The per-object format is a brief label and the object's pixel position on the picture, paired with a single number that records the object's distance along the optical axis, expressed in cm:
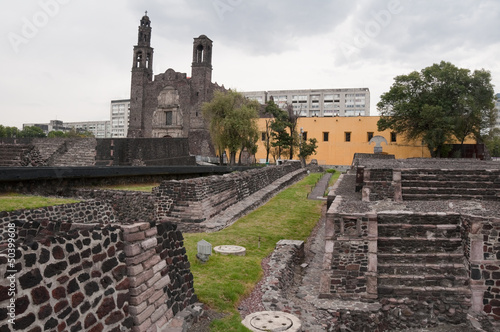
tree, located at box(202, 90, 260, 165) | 3553
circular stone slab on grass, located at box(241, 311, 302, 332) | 580
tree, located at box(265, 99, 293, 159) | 3864
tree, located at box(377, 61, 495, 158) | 3597
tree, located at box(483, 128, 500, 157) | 5184
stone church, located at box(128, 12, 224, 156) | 4797
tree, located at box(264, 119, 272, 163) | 4046
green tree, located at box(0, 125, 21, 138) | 6460
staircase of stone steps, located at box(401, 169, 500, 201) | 1205
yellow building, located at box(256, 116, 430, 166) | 4362
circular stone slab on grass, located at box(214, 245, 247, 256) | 929
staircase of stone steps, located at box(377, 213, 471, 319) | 766
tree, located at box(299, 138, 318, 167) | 3978
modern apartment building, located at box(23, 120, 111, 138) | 12294
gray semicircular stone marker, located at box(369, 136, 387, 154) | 4076
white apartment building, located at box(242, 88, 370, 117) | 8819
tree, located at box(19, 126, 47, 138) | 7341
